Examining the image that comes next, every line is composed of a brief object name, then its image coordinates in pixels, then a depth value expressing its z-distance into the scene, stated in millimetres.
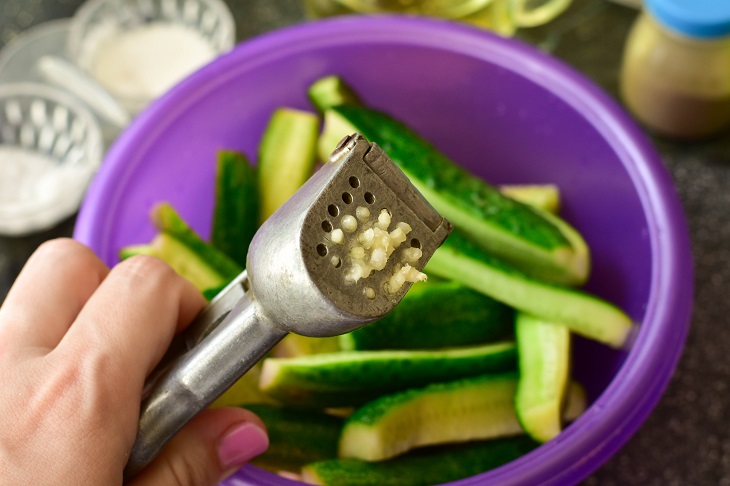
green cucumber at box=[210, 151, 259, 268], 487
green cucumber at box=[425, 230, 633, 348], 450
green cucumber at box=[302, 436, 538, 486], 425
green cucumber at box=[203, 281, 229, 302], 445
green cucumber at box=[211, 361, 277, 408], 450
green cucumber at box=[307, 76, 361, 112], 495
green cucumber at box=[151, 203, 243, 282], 469
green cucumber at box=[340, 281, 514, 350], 451
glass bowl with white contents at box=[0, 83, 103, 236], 551
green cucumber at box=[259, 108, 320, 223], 496
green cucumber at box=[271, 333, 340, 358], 459
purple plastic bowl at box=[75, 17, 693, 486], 451
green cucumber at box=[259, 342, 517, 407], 434
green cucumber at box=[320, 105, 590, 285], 464
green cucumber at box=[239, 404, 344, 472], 437
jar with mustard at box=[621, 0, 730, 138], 488
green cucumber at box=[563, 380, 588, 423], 454
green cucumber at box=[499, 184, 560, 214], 495
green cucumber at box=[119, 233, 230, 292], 467
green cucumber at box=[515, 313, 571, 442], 434
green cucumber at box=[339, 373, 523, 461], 431
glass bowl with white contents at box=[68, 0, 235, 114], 576
